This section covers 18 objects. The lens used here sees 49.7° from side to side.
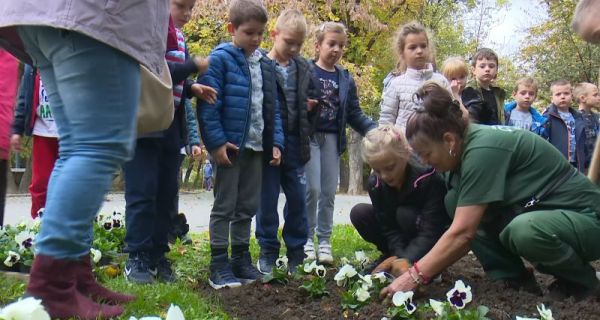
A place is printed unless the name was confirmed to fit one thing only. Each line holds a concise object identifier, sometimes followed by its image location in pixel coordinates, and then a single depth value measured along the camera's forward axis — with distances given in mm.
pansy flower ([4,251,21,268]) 3494
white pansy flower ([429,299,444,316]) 2710
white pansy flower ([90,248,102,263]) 3793
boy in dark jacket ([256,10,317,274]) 4367
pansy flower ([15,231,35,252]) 3671
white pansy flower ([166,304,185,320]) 1613
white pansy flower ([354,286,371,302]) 3035
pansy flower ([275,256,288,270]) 3999
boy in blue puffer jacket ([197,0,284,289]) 3830
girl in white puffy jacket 5262
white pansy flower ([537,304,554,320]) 2482
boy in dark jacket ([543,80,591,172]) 7793
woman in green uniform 3027
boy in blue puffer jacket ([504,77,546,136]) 7312
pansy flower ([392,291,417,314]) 2766
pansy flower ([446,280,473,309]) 2791
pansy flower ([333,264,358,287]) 3371
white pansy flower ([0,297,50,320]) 1559
